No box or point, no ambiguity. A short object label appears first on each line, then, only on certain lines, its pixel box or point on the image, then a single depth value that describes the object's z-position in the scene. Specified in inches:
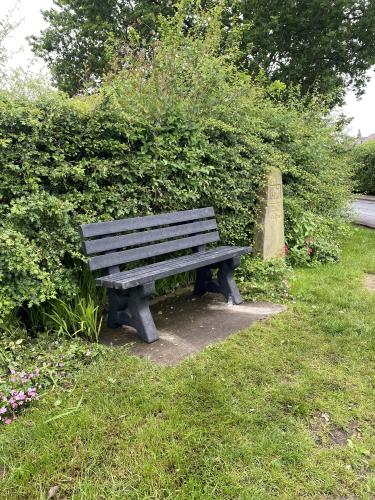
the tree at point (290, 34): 576.1
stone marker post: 187.8
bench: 113.5
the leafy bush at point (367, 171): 736.3
